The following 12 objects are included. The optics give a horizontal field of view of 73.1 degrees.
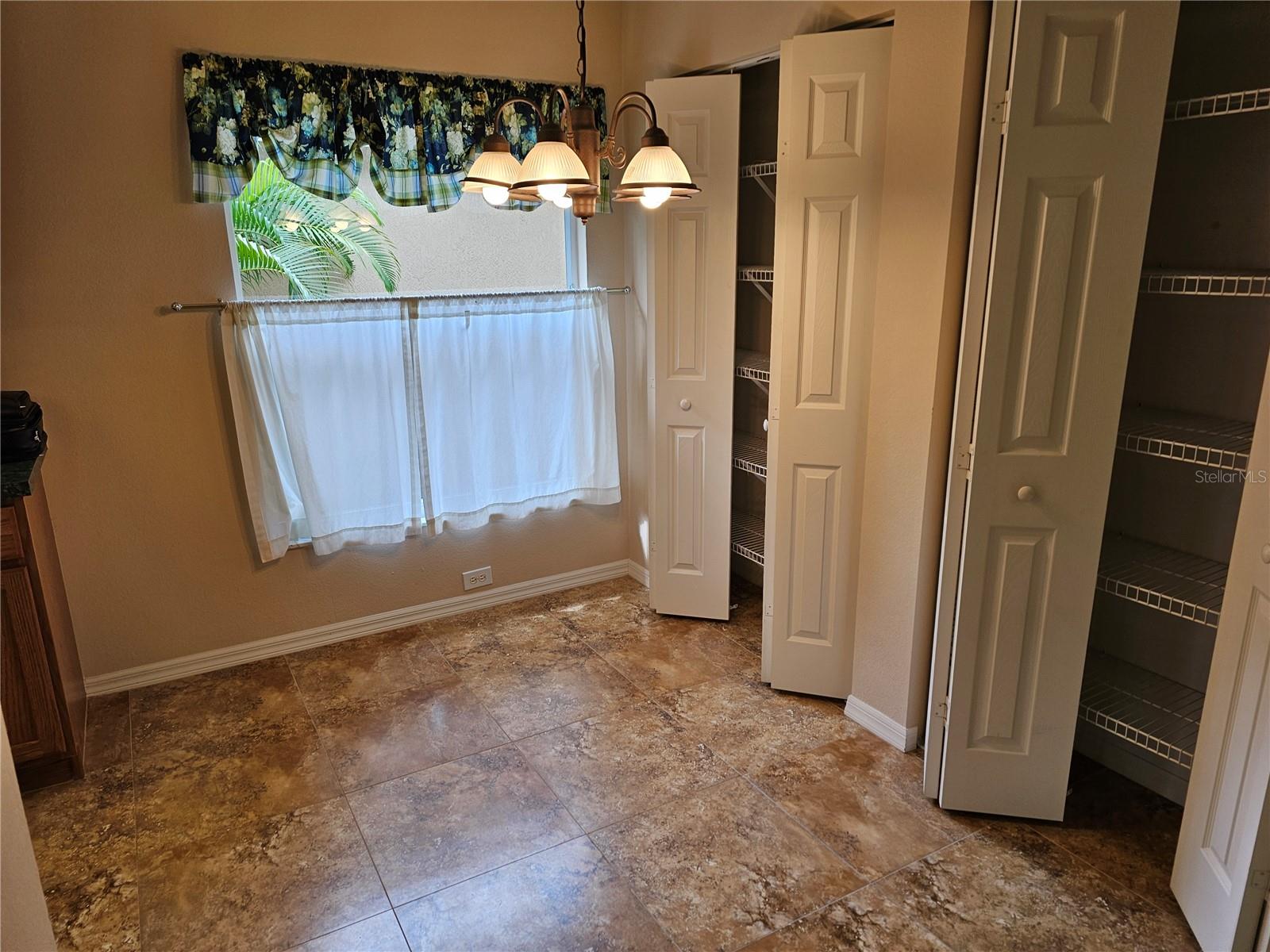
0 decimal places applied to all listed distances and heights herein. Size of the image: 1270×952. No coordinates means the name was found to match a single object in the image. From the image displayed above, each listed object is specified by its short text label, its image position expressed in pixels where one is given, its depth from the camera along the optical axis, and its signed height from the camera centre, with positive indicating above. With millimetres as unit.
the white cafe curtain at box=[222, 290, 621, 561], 3234 -509
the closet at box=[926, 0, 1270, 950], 1896 -379
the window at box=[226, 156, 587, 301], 3219 +177
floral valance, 2934 +580
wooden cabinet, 2465 -1083
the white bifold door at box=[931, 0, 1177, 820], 1930 -247
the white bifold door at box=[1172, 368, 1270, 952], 1758 -1017
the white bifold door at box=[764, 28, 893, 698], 2629 -184
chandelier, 1877 +260
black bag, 2480 -401
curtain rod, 3033 -56
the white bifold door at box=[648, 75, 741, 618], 3193 -268
